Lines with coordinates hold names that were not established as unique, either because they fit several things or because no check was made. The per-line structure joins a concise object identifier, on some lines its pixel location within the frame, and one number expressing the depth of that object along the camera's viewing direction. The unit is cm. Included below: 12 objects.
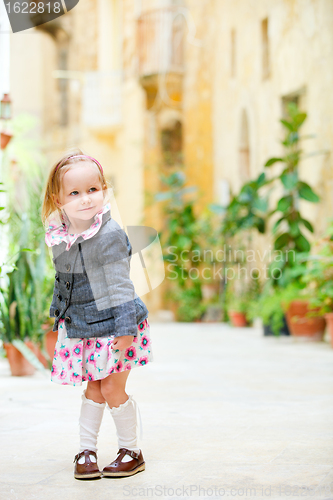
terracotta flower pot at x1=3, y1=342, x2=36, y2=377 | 701
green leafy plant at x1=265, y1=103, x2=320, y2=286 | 1089
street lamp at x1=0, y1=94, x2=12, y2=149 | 916
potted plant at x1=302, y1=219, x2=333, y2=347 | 902
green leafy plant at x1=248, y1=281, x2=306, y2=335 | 1033
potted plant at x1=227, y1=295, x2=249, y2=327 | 1403
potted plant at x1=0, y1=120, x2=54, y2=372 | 698
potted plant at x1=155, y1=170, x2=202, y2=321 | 1658
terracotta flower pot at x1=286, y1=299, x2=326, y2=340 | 1036
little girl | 337
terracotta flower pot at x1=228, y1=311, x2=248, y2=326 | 1414
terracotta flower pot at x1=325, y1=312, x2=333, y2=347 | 897
